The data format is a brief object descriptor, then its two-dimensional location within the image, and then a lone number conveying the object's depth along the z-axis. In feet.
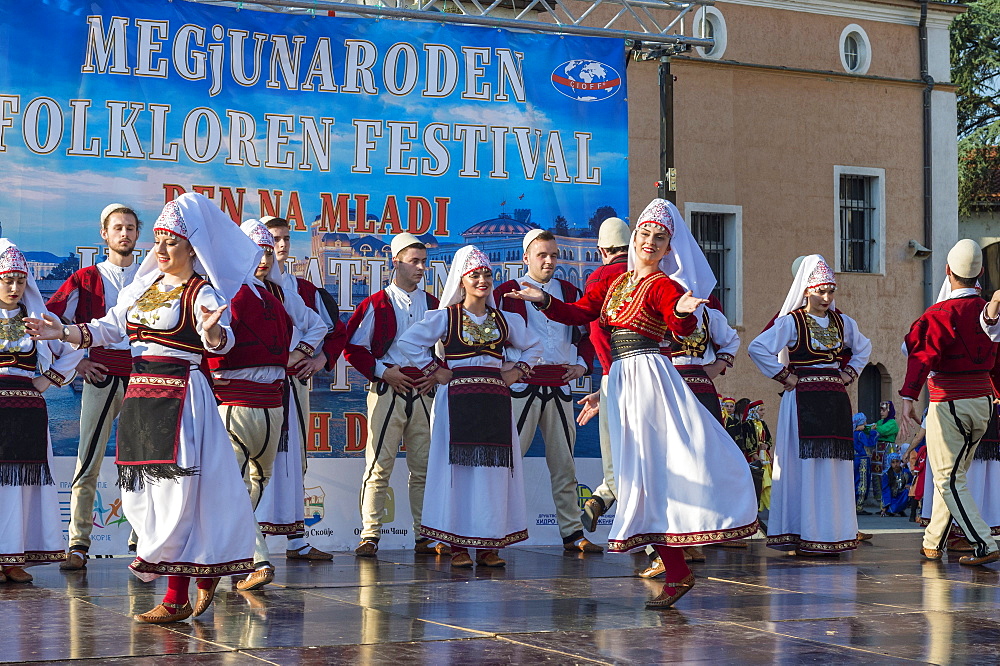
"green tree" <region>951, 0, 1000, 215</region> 79.61
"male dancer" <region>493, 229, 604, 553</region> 30.76
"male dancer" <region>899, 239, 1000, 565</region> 28.91
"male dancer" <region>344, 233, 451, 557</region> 29.76
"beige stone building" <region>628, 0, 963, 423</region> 64.23
